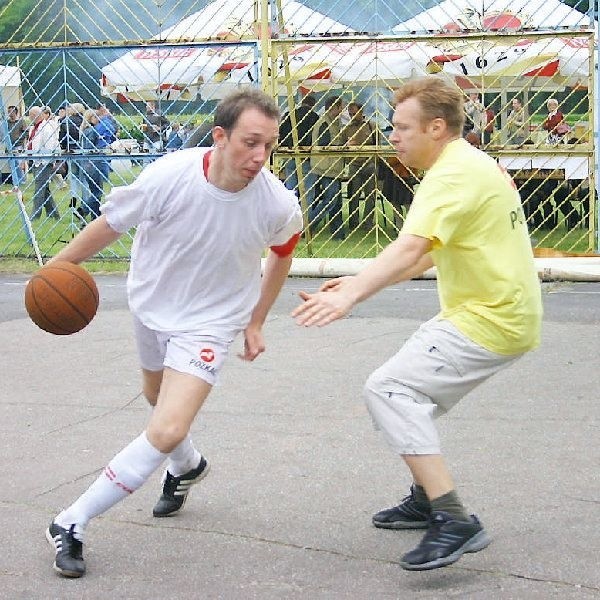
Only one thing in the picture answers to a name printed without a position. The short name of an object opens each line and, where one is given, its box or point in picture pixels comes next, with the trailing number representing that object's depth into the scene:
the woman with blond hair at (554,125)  17.66
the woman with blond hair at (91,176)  16.44
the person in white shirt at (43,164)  17.48
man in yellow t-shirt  4.50
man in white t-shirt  4.73
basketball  5.20
